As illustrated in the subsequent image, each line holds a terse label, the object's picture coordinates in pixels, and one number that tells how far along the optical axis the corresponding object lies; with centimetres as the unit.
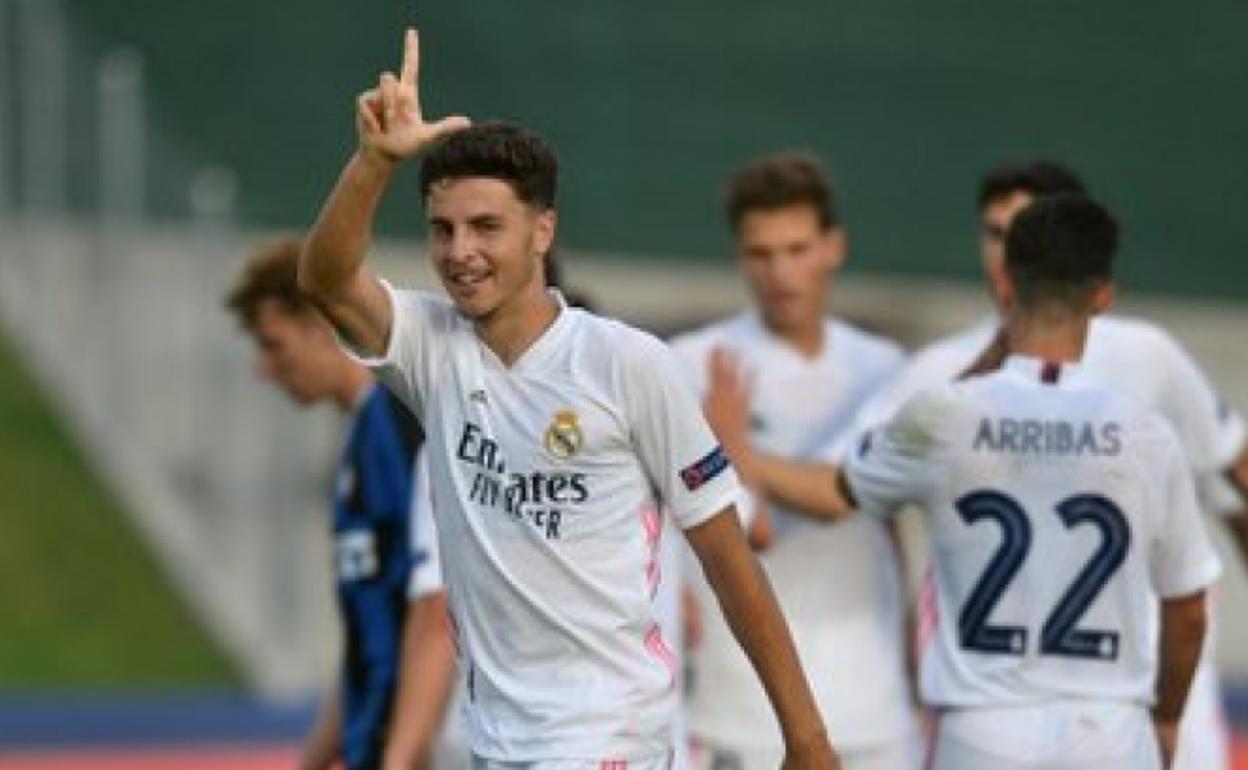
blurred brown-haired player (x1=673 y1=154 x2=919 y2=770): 2075
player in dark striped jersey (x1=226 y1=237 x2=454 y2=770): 1836
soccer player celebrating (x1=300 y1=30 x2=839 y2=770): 1487
